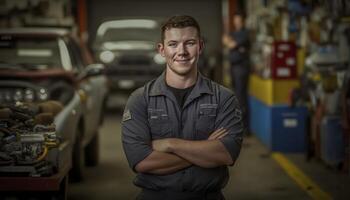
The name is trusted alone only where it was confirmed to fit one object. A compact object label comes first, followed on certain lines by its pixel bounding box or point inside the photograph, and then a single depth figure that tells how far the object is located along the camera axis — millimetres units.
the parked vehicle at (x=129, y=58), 15664
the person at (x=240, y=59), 12117
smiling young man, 4160
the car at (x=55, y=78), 7559
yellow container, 10641
